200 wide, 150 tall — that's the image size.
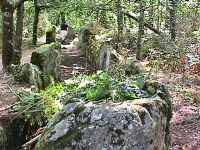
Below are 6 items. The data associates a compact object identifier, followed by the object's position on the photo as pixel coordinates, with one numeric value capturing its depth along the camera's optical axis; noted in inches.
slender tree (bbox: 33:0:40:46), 693.1
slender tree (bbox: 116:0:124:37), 575.3
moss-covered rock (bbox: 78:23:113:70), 432.4
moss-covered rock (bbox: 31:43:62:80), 352.4
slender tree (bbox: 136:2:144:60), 462.1
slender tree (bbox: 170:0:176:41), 546.7
